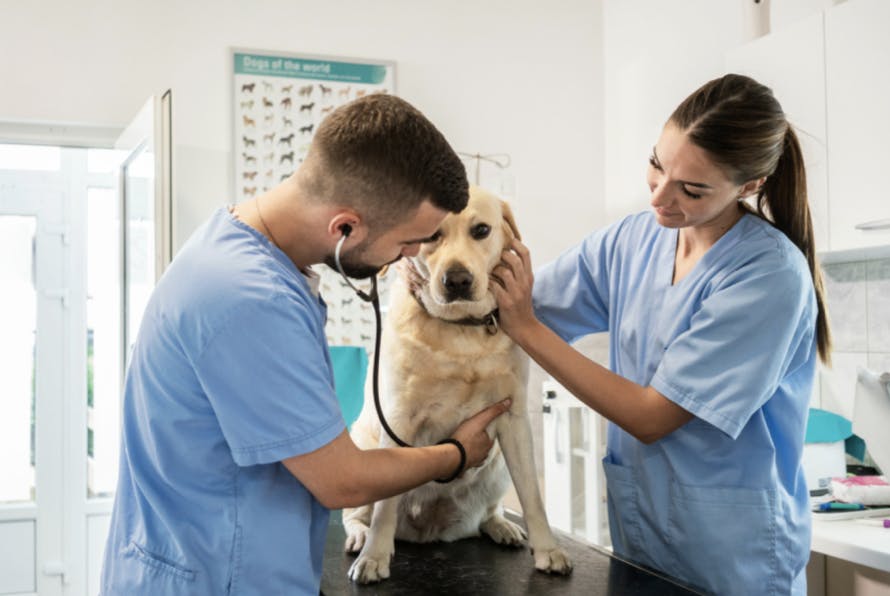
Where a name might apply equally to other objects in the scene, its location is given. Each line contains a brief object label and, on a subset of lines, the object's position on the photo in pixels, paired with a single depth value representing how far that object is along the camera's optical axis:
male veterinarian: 0.95
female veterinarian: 1.21
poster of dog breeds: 3.30
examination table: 1.22
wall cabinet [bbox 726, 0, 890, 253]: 2.10
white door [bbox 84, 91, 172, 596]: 2.67
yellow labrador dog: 1.44
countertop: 1.74
